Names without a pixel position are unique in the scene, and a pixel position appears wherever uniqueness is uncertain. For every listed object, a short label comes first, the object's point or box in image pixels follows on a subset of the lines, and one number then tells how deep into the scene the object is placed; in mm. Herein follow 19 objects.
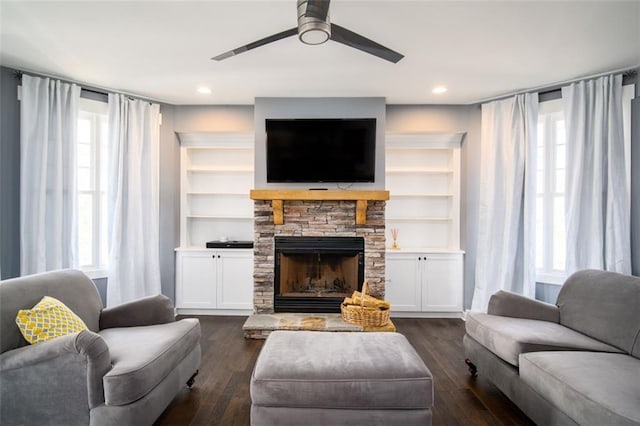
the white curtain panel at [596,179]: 3049
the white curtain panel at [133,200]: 3711
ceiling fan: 1716
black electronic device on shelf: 4207
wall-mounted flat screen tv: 3861
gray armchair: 1689
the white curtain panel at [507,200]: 3639
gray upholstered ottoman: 1723
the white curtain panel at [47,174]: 3148
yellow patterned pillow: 1812
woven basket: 3443
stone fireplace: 3920
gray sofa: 1564
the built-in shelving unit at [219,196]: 4570
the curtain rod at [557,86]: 3080
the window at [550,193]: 3615
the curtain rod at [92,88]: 3199
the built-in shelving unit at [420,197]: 4512
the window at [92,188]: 3717
